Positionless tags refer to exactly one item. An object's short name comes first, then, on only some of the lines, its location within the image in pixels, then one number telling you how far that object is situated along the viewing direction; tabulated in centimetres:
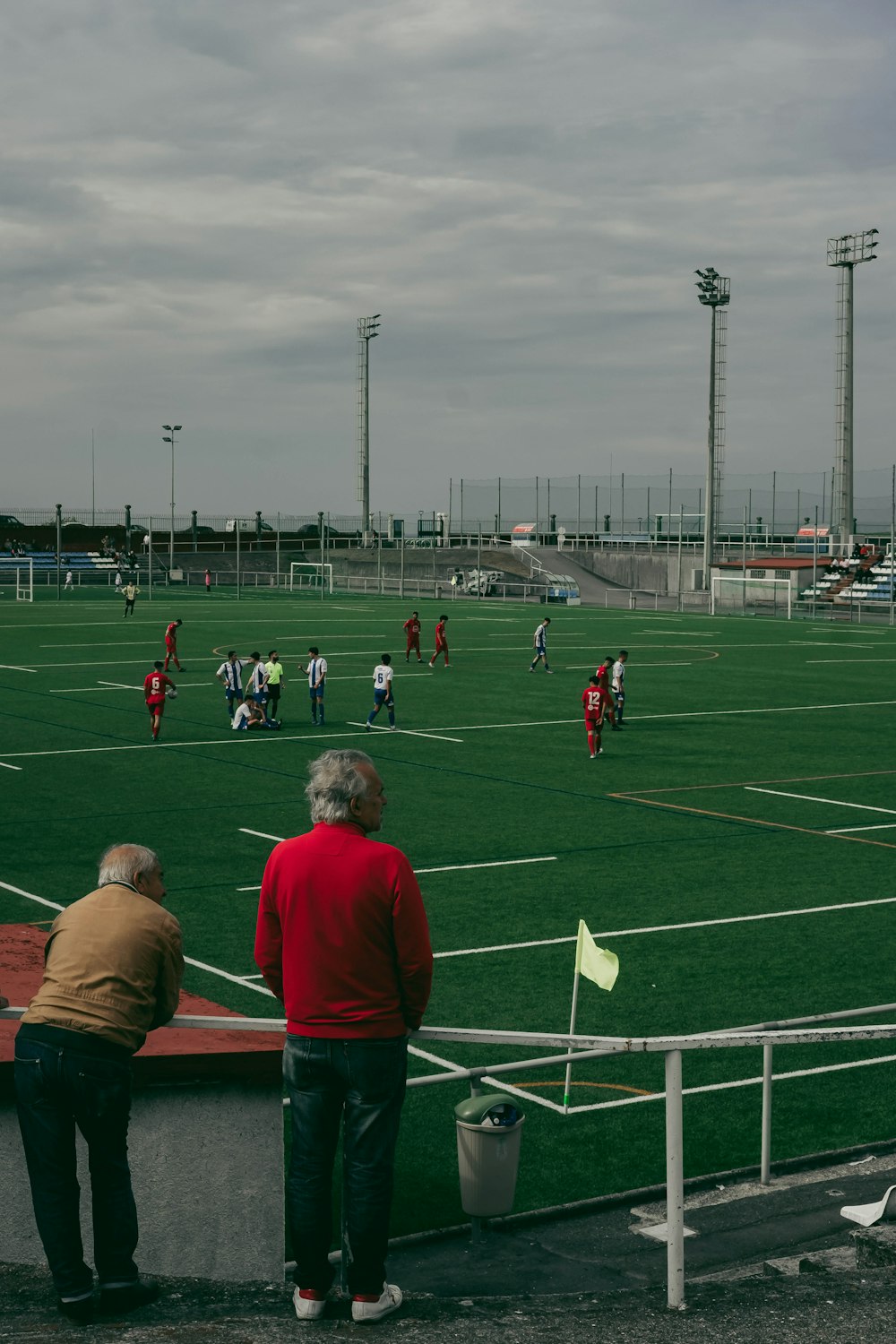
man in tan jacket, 527
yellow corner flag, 910
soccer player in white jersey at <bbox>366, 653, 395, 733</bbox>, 3114
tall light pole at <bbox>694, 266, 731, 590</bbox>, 8075
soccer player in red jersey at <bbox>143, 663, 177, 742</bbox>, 2912
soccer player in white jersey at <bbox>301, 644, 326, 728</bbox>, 3175
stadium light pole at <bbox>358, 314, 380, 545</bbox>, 10900
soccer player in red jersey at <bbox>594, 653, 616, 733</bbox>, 2879
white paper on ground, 679
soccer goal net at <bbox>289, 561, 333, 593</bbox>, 10325
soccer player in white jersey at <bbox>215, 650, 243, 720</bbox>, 3222
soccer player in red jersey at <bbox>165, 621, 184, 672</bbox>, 3927
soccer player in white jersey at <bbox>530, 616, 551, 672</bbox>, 4325
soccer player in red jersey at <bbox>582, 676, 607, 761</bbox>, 2795
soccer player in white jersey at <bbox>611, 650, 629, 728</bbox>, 3266
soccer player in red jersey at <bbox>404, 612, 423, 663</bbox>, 4403
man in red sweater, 541
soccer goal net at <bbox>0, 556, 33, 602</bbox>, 8738
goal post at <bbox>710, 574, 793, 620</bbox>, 8188
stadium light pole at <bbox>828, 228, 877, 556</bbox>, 8800
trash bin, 791
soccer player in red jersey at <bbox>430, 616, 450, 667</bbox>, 4399
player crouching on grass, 3167
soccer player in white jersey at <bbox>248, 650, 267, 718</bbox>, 3189
